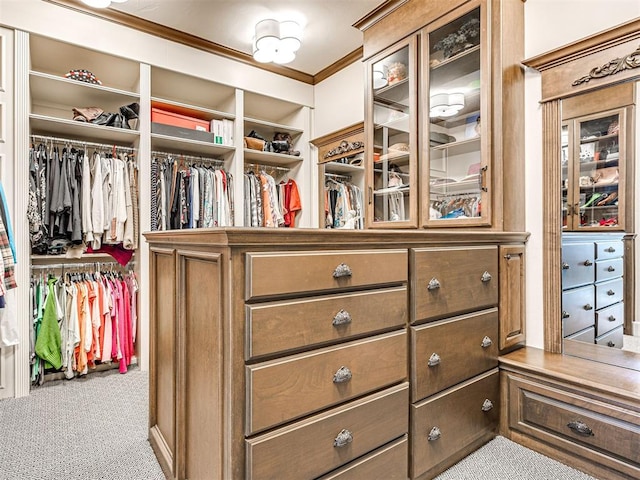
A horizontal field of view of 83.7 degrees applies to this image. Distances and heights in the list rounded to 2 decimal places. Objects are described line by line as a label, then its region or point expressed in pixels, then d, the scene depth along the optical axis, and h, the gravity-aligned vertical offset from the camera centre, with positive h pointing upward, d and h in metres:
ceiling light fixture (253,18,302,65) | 2.78 +1.59
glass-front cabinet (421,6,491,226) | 2.05 +0.72
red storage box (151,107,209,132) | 2.99 +1.06
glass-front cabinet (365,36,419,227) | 2.42 +0.75
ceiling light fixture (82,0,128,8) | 2.23 +1.51
